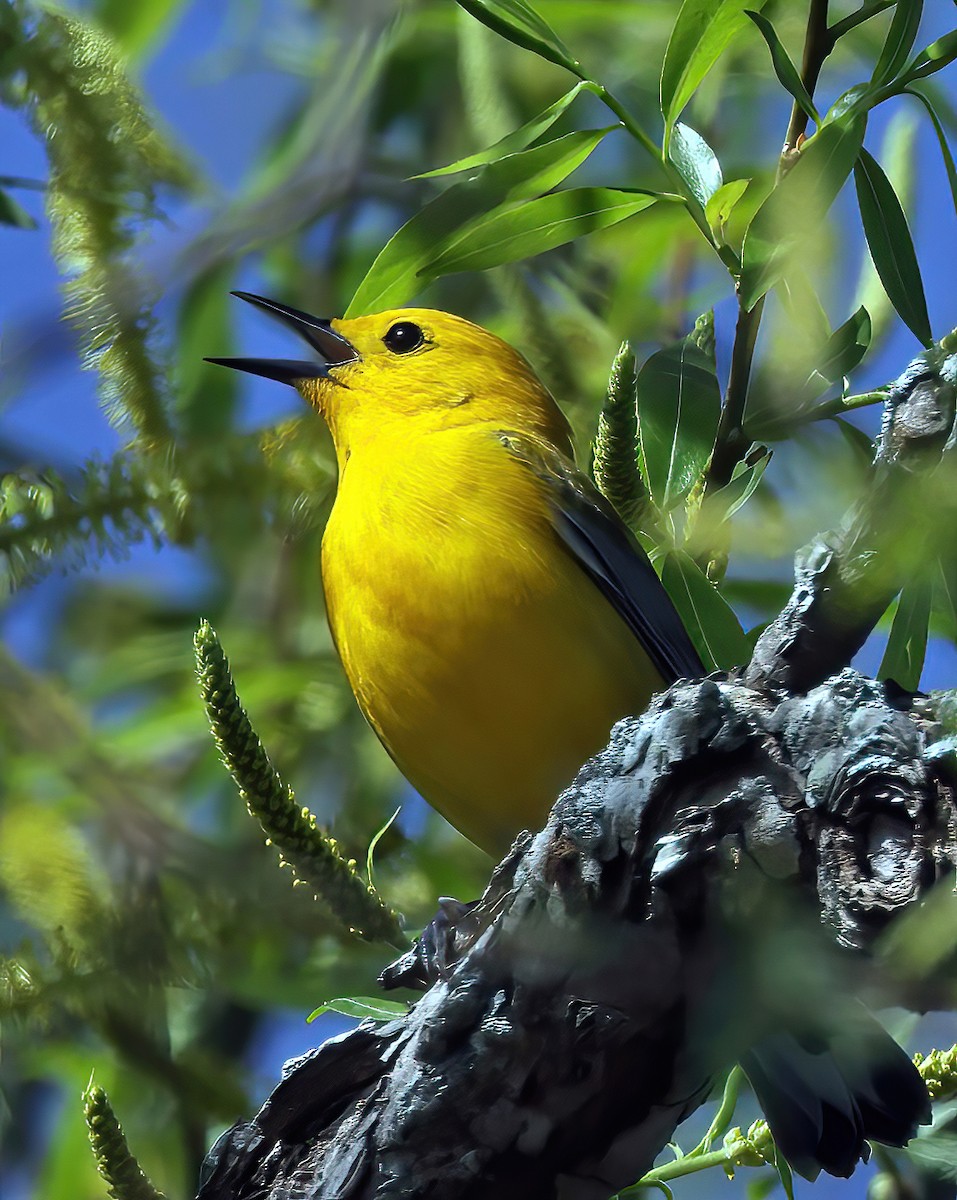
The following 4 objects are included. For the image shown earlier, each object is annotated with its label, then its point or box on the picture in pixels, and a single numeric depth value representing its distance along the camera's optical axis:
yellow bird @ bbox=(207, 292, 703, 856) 6.82
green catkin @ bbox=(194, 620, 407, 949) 4.14
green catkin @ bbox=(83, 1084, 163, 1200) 3.92
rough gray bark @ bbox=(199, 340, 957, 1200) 3.51
